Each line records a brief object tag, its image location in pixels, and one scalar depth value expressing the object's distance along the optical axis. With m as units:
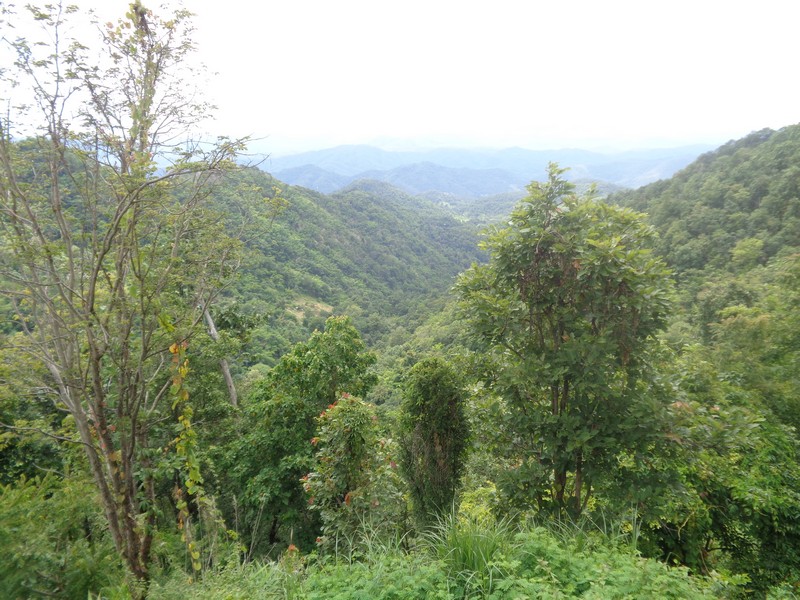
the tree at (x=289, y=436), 7.30
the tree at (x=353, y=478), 4.79
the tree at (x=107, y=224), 3.46
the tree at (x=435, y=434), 5.46
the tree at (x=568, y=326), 3.64
